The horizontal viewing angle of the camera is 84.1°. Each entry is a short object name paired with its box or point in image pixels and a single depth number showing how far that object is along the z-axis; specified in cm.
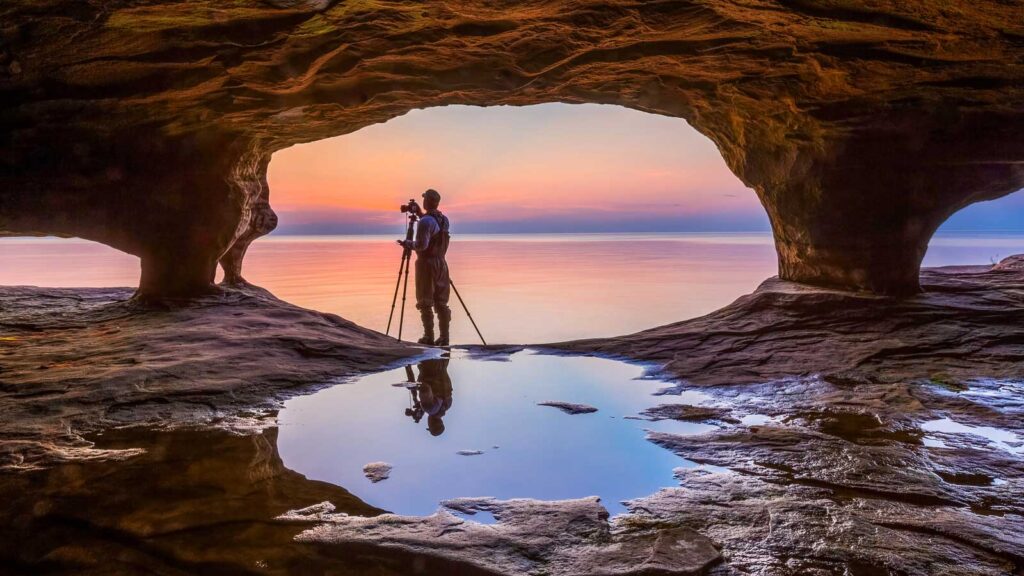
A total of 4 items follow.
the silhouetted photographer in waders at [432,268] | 1047
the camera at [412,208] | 1088
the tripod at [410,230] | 1090
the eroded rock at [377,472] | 397
